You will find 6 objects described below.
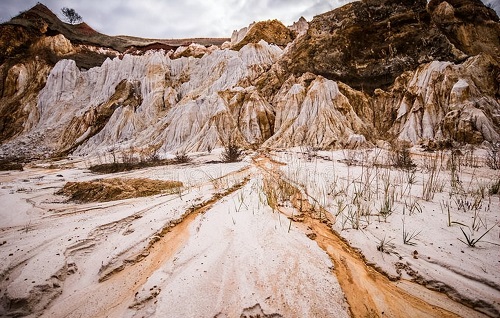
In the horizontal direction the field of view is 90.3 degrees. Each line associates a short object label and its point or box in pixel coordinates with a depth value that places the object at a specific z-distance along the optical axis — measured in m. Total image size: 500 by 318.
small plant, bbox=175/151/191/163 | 11.13
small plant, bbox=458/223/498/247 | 2.22
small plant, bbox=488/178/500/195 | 3.62
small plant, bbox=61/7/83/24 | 48.84
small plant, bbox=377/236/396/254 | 2.41
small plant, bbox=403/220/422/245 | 2.43
